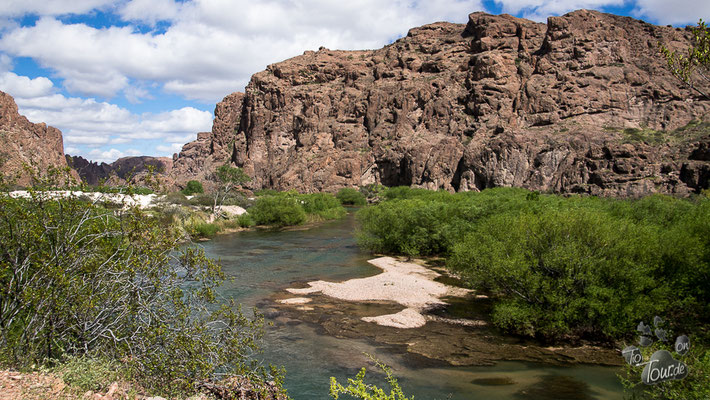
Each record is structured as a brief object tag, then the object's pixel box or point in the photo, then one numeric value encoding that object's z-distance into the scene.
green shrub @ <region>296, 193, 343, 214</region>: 72.69
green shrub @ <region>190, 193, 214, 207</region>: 71.94
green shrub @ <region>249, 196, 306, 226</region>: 59.81
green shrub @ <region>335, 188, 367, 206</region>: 111.75
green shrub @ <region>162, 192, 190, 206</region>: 65.09
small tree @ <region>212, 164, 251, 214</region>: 80.15
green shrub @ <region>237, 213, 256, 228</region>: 58.34
